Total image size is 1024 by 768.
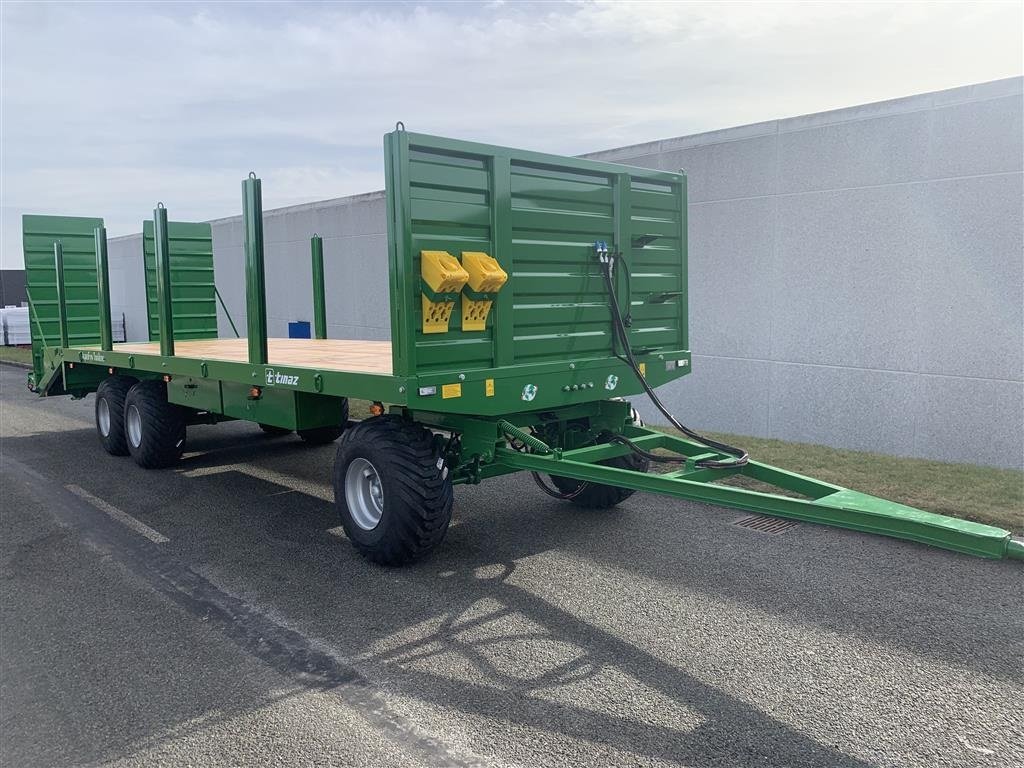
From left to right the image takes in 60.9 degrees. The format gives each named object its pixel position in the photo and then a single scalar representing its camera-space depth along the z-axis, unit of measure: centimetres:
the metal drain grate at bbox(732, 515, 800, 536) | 606
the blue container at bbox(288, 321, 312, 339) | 1472
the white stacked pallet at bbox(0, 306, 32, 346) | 2594
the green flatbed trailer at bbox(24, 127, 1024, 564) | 475
